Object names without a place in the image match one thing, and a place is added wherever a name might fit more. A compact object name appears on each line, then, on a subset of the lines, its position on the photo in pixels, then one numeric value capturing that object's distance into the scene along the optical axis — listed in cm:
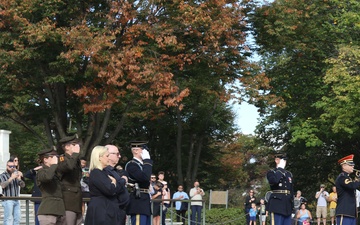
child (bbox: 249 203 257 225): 3334
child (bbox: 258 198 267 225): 3028
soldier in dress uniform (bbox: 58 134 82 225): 1238
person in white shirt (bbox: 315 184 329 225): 3519
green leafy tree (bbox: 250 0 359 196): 3284
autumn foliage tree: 2605
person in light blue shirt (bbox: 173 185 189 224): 2975
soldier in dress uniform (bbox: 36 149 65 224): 1203
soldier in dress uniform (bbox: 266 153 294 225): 1725
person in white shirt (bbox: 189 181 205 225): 2917
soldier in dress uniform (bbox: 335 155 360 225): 1692
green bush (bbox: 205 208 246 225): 3431
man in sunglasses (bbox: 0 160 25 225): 1631
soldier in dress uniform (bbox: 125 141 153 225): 1352
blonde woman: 1052
